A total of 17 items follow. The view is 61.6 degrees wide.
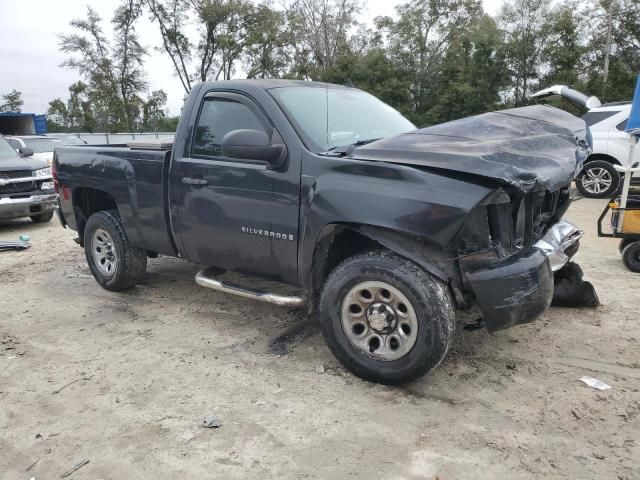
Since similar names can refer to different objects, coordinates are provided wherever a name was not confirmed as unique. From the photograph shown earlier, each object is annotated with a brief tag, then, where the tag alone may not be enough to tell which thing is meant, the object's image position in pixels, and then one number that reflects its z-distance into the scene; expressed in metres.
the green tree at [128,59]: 33.75
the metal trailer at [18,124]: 21.86
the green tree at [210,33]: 32.50
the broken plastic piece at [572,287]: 4.45
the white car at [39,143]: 13.16
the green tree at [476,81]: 22.56
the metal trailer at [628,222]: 5.60
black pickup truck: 3.04
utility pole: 19.93
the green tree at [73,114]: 33.92
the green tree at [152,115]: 34.03
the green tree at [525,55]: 22.11
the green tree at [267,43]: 32.56
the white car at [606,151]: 10.30
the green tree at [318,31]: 32.94
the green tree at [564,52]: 21.00
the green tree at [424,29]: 27.88
